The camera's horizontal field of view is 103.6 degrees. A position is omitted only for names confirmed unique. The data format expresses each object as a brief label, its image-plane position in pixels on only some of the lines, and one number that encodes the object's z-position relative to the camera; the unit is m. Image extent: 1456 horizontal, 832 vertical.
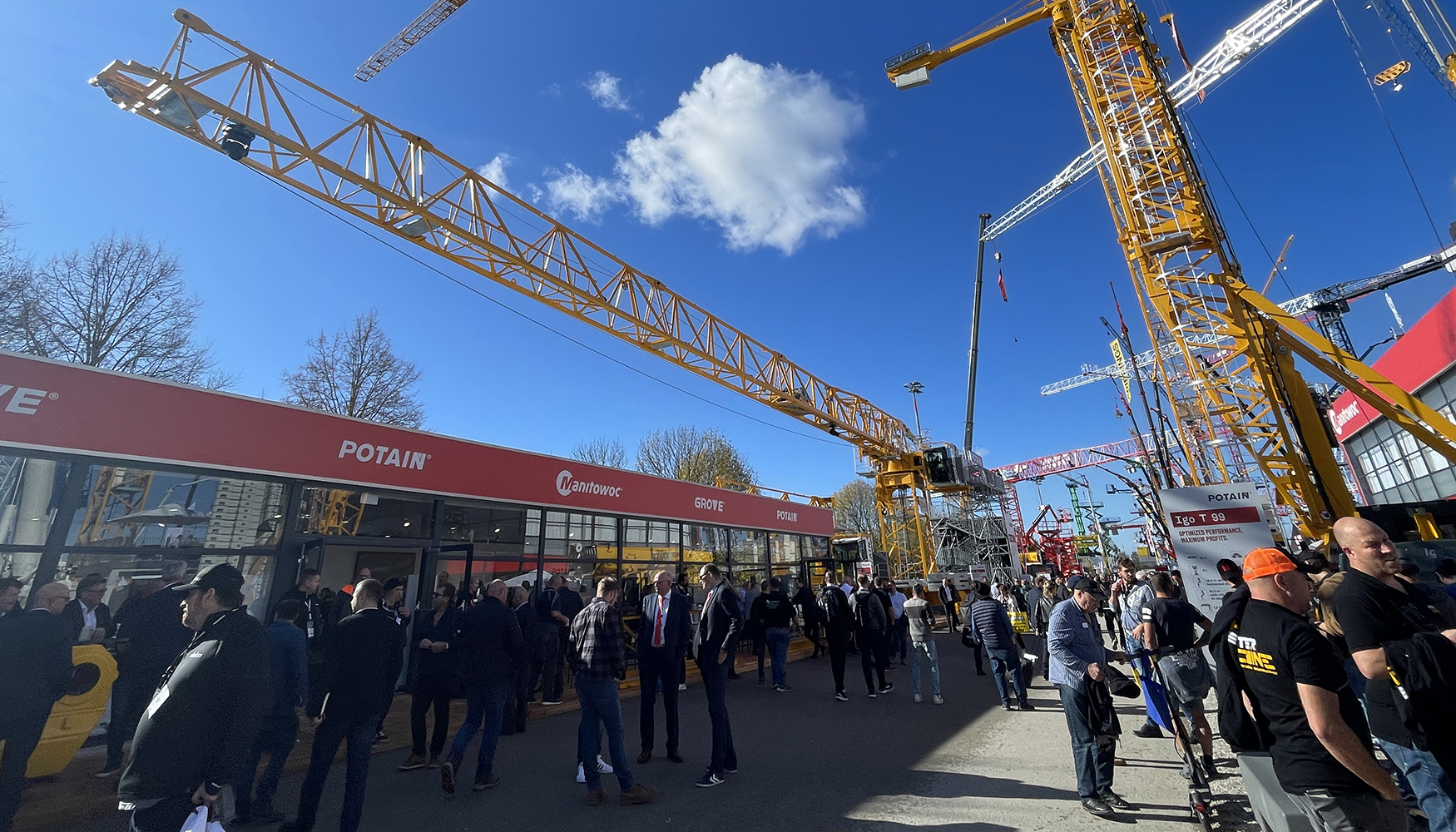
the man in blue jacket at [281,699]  4.68
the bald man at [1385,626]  2.52
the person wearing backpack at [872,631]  9.37
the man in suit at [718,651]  5.34
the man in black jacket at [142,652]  5.16
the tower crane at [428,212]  8.75
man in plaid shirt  4.78
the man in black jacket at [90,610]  5.64
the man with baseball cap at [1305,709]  2.27
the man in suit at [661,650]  5.93
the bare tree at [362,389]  21.31
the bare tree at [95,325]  15.87
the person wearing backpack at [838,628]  8.98
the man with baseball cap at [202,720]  2.56
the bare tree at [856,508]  49.72
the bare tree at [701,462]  31.83
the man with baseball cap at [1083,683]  4.39
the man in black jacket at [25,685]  3.73
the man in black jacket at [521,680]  7.10
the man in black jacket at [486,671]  5.15
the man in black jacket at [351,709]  3.93
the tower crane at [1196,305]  9.96
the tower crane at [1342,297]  34.28
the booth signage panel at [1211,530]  7.88
